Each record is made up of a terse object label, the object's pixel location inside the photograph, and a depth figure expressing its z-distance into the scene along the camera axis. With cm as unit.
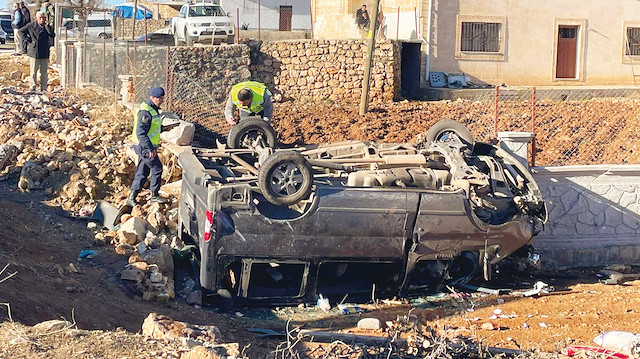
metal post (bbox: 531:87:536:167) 1130
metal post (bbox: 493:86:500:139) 1327
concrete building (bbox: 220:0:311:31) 4122
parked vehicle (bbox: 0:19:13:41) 4296
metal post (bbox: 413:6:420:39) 2694
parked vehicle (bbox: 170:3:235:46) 2711
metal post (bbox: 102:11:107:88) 1842
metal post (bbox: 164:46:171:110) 1663
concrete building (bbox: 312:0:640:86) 2708
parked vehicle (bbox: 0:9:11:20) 4436
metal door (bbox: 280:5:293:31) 4184
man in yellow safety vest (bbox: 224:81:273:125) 1146
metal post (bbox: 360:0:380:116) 2115
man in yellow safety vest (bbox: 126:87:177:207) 1095
